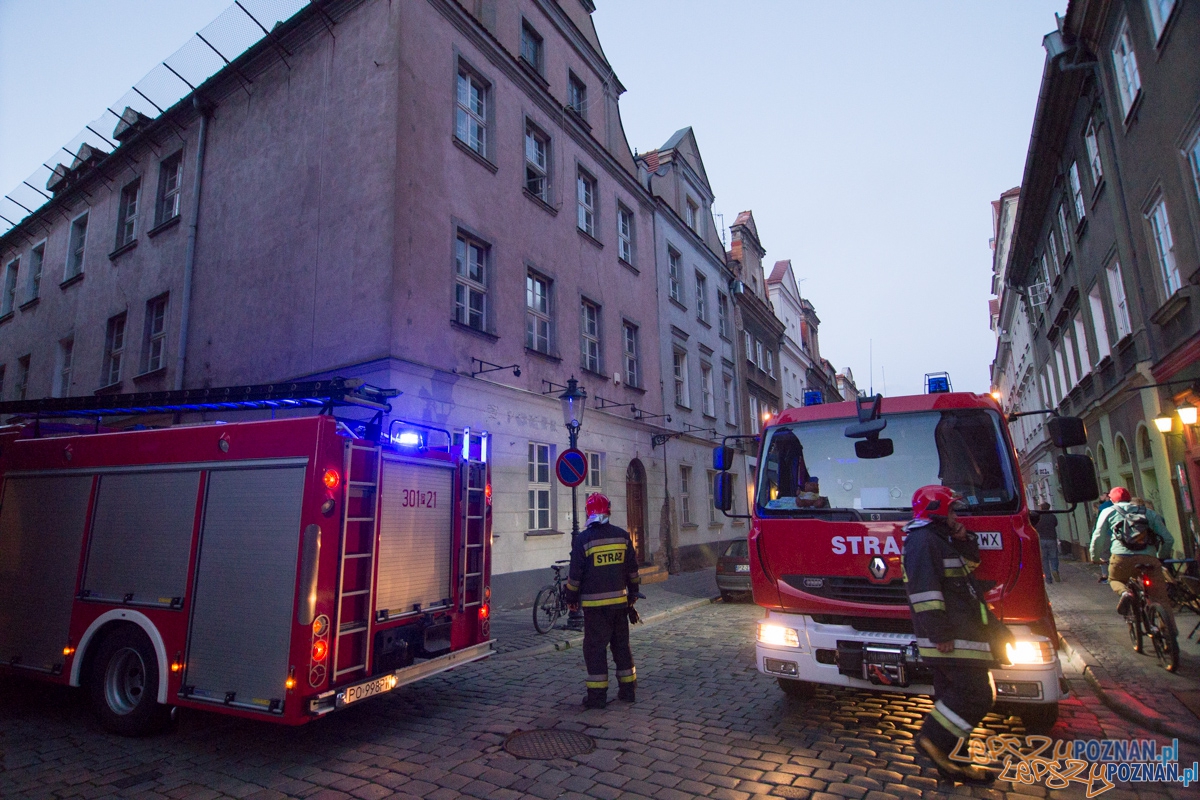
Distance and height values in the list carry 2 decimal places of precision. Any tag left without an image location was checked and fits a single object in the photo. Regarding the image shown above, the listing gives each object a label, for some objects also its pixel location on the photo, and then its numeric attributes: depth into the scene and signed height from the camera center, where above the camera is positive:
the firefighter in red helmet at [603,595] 5.85 -0.69
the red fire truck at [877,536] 4.50 -0.17
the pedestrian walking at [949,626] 3.91 -0.69
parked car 12.73 -1.08
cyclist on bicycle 7.00 -0.37
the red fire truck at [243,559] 4.64 -0.25
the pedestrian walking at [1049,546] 11.96 -0.73
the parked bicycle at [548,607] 9.71 -1.29
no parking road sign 10.43 +0.81
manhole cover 4.67 -1.64
